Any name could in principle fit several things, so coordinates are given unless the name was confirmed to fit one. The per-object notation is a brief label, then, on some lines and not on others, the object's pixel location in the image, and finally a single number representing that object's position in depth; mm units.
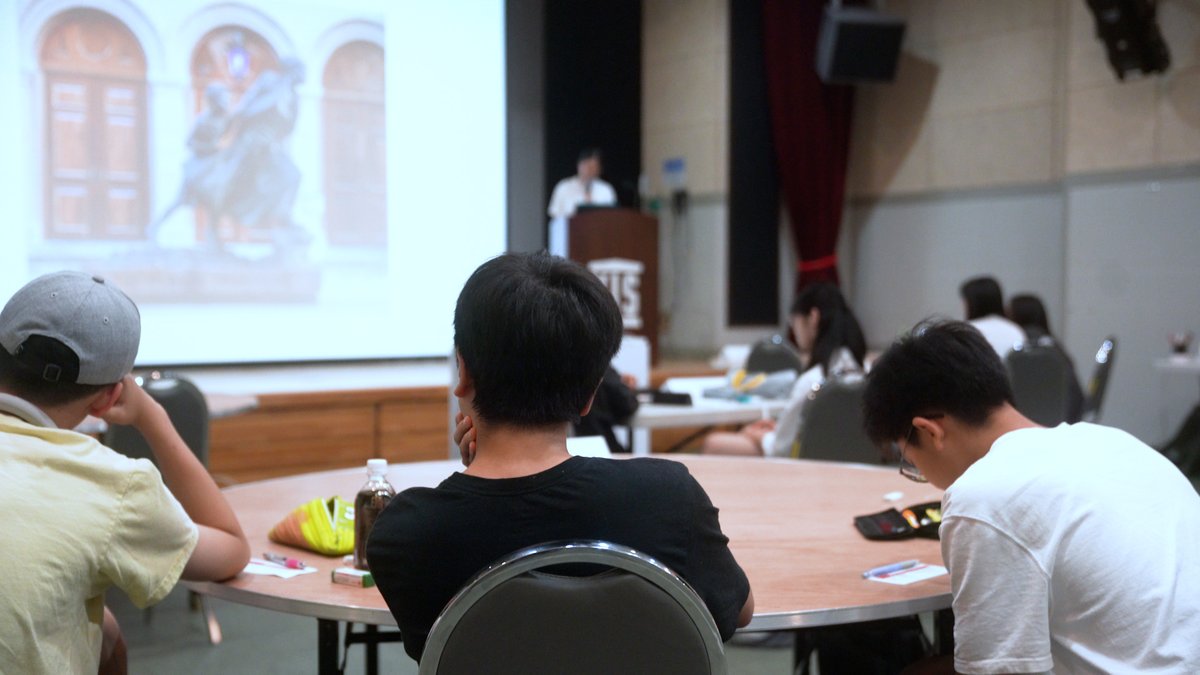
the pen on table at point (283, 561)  1569
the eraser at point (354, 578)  1465
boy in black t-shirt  1071
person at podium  7039
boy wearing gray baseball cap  1173
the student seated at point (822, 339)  3523
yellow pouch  1644
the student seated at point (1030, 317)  4955
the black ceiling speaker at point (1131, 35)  6090
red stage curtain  7965
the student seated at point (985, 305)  4391
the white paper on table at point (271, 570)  1531
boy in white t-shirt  1271
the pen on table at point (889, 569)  1542
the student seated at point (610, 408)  3457
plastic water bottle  1528
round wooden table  1384
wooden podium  6465
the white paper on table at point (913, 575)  1514
